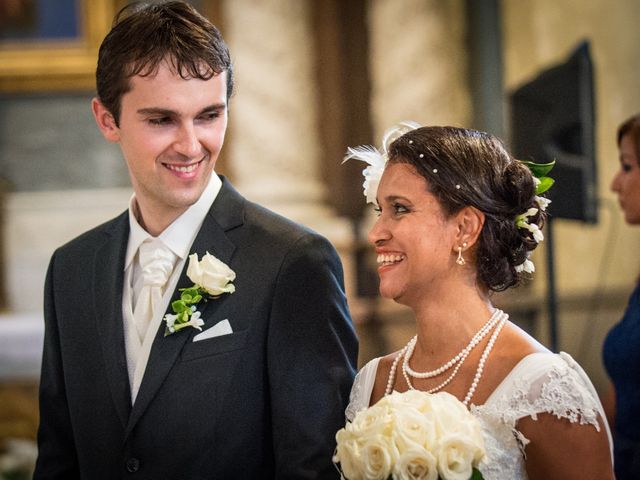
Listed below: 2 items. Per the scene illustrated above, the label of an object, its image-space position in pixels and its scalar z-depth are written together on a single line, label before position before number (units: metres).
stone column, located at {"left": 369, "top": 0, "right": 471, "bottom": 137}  6.92
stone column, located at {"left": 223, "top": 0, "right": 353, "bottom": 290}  6.82
